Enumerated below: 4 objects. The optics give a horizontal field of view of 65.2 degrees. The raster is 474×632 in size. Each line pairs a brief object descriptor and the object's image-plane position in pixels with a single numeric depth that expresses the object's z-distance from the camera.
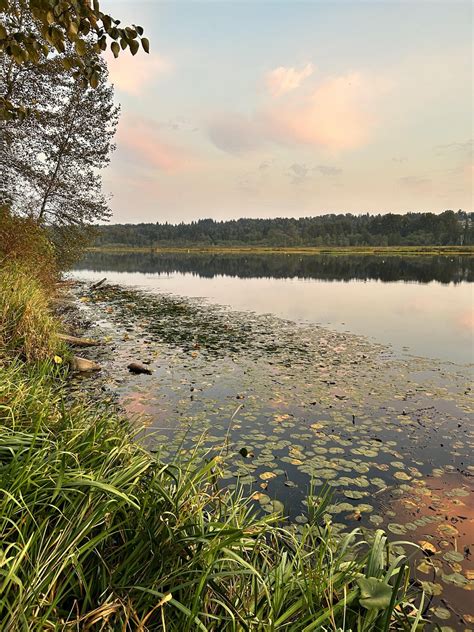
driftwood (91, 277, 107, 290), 29.52
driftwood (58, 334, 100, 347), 11.82
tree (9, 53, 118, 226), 17.72
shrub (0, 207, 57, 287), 12.22
